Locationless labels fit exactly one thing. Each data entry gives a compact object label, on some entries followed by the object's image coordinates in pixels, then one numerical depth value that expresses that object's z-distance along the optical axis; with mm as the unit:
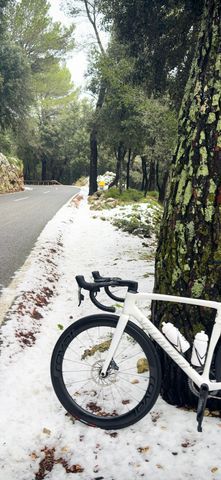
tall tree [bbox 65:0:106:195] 24297
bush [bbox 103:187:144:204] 22766
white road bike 2791
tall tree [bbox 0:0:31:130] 24266
